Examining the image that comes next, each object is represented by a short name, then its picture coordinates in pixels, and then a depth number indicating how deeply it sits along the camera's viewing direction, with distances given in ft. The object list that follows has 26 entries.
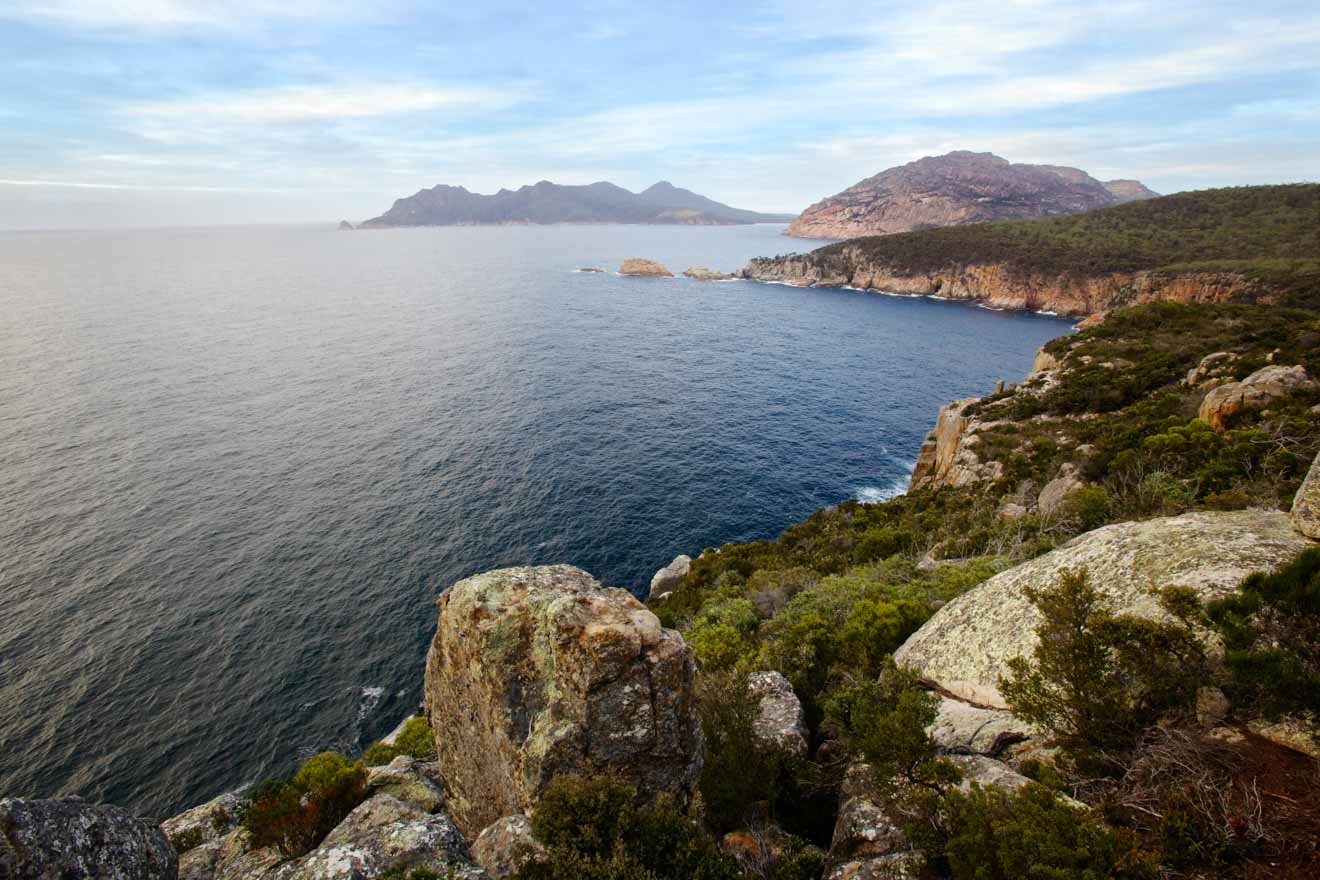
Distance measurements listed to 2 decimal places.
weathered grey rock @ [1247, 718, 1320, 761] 27.53
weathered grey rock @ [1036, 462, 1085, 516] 101.21
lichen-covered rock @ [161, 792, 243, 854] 51.83
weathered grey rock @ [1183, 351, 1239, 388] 141.08
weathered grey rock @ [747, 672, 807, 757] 46.70
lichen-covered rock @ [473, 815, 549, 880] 32.81
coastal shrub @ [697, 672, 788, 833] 41.11
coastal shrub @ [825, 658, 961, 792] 34.76
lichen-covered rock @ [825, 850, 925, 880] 31.12
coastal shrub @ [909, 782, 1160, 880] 24.26
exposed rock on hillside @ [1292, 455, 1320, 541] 39.47
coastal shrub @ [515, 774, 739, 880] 30.17
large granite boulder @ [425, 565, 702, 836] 36.63
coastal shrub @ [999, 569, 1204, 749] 33.14
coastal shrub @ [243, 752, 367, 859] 43.29
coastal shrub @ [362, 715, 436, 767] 77.32
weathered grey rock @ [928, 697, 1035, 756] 41.50
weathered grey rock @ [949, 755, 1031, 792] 34.68
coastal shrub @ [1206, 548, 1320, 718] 28.53
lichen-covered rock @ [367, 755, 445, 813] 47.01
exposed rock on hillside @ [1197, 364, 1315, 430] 103.96
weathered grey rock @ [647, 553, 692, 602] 141.28
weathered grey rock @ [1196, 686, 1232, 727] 30.86
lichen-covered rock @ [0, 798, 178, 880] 28.84
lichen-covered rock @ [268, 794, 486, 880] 33.40
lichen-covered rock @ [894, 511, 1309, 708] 40.55
